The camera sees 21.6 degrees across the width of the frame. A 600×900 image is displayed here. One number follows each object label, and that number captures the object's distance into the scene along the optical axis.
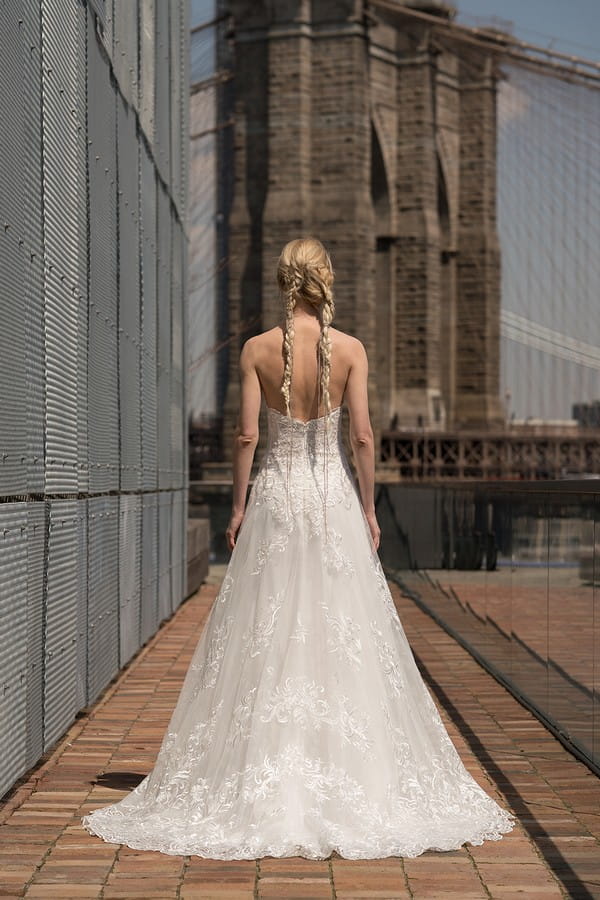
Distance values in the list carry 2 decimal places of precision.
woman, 4.74
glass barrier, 6.21
